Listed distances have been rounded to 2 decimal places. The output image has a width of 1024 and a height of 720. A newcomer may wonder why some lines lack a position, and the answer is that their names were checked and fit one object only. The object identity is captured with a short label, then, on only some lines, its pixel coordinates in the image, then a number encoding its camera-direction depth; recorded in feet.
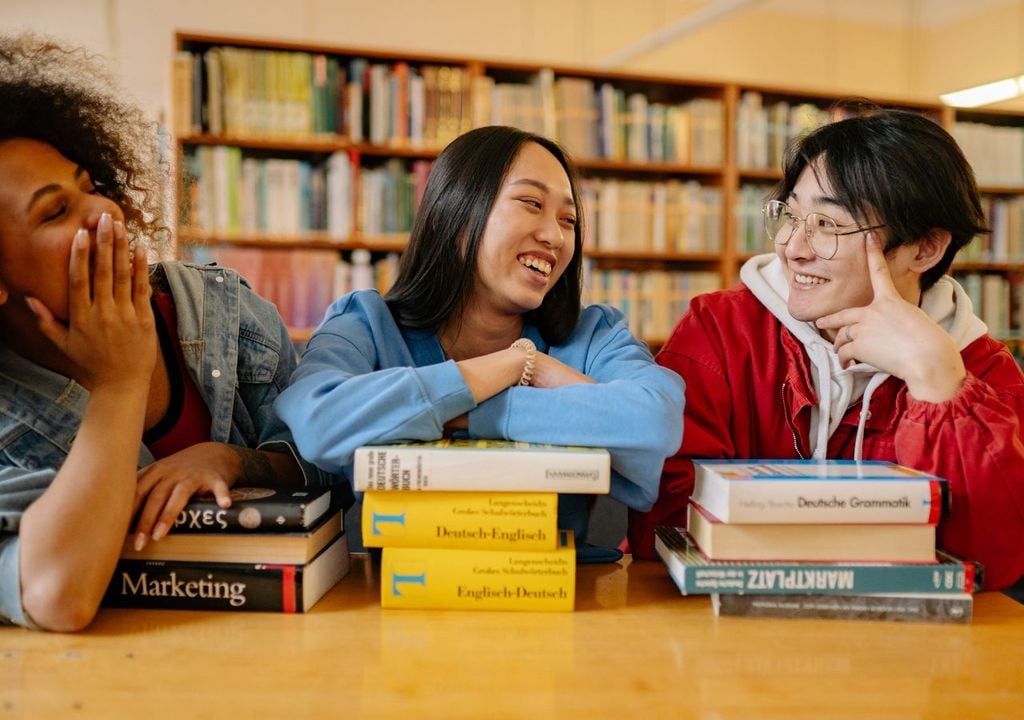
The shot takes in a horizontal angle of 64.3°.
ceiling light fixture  12.44
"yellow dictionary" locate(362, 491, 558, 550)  2.97
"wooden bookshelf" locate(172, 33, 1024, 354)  10.85
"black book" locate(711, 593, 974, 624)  2.99
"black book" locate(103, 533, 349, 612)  2.99
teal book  2.95
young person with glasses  3.80
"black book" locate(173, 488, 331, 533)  3.01
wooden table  2.34
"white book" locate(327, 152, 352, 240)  11.04
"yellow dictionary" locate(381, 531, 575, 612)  3.02
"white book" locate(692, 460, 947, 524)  2.94
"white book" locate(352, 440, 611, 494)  2.92
